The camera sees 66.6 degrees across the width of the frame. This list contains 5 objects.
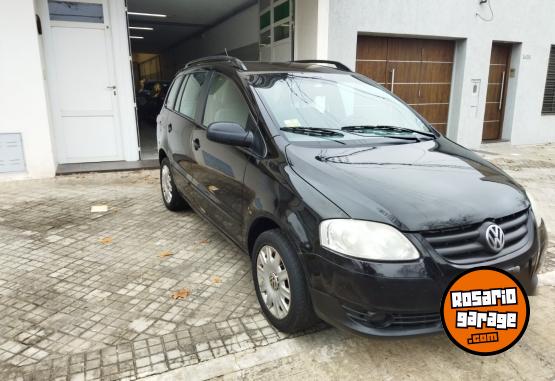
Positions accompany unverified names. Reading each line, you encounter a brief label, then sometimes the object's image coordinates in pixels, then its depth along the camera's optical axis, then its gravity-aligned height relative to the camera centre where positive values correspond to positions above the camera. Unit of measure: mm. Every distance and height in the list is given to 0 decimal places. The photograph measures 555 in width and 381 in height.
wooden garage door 9406 +497
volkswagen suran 2111 -616
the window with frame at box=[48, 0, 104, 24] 6977 +1285
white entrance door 7070 +149
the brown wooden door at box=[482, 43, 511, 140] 10859 +13
